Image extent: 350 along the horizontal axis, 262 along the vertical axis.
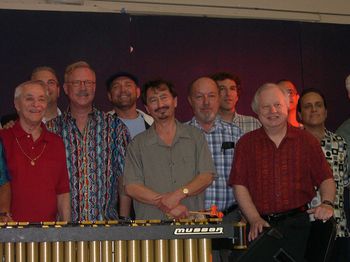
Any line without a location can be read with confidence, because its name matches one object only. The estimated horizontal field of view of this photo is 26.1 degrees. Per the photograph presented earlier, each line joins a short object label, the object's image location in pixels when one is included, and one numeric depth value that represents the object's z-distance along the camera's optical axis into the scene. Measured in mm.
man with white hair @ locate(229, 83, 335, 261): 5207
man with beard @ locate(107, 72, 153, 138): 6461
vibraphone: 4297
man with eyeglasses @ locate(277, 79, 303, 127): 7085
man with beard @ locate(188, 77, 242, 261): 5949
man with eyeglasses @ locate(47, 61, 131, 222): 5715
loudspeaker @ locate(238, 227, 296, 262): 4773
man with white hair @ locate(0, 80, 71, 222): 5328
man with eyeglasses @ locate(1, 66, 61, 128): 6438
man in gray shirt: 5516
